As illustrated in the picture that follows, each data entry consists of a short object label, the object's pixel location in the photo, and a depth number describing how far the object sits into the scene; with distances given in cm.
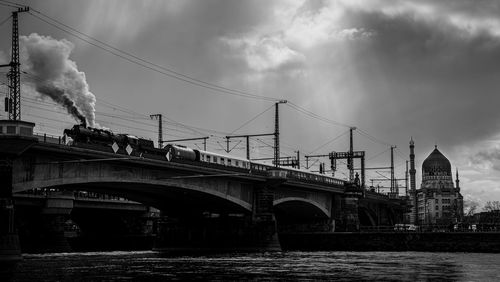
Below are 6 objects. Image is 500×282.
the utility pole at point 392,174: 18612
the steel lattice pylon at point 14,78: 6089
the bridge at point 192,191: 6562
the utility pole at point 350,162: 14688
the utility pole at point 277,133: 10425
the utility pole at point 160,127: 11192
